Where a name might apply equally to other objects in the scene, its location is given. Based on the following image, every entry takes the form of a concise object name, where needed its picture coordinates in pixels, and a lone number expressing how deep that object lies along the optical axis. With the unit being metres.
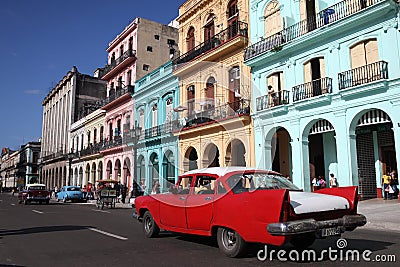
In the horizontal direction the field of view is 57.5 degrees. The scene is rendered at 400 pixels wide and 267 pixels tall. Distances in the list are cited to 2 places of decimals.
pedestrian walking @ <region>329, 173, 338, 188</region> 17.20
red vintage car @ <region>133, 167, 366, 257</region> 5.35
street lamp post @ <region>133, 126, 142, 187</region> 29.70
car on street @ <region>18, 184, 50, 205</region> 27.44
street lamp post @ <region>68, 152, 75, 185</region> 48.61
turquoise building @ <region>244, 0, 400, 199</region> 15.34
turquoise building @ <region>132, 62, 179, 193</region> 27.77
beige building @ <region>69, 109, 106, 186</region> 40.72
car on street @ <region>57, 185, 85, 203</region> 31.58
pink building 34.53
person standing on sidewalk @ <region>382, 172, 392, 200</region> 16.59
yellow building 21.70
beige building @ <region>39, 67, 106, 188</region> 53.03
